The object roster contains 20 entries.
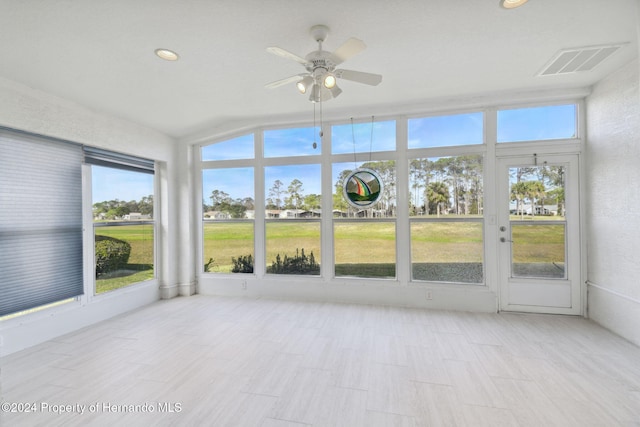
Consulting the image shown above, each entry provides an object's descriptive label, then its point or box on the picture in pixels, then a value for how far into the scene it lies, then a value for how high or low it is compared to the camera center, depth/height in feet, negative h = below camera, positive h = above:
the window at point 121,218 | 12.21 -0.17
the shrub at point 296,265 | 14.76 -2.82
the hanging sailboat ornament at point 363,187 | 13.66 +1.19
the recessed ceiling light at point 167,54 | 8.07 +4.74
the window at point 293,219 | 14.71 -0.34
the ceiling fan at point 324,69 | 6.70 +3.79
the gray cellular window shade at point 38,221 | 9.23 -0.18
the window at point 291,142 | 14.70 +3.81
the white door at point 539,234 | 11.87 -1.09
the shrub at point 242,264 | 15.53 -2.86
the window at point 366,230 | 13.73 -0.94
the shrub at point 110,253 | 12.25 -1.78
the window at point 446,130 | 12.85 +3.78
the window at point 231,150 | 15.55 +3.62
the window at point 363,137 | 13.80 +3.76
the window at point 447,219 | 12.84 -0.39
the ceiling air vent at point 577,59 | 8.43 +4.84
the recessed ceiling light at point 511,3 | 6.38 +4.79
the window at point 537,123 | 11.98 +3.78
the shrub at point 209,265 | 16.03 -2.97
